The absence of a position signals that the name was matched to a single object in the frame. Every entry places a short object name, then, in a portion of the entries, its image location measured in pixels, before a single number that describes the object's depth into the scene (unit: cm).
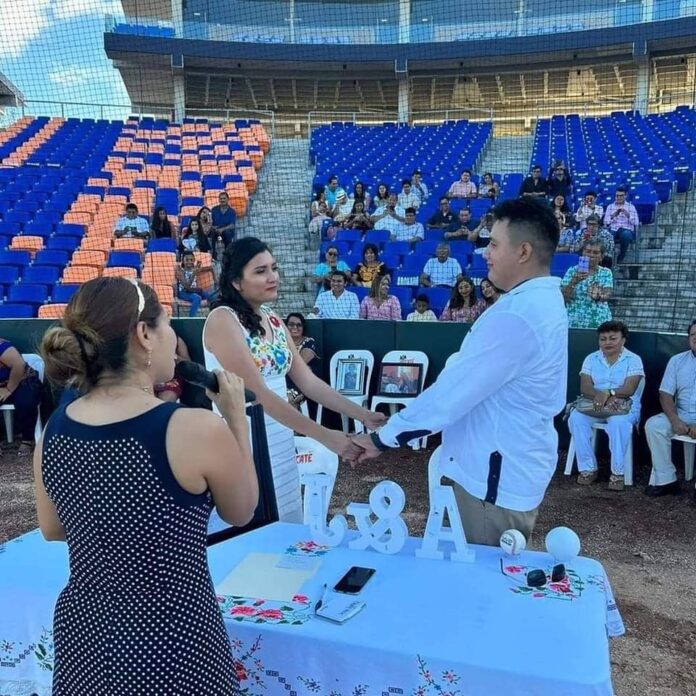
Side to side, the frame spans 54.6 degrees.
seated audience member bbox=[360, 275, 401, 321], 672
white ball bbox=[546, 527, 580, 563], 177
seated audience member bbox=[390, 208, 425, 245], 951
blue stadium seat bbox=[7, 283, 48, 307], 769
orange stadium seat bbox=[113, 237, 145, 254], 921
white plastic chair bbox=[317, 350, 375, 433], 622
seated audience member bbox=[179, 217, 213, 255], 898
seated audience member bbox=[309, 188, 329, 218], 1046
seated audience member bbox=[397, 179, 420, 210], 1082
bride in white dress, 215
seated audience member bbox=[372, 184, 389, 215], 1054
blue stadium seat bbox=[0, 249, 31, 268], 877
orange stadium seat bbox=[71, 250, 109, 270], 880
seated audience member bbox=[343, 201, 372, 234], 1003
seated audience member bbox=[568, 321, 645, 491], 489
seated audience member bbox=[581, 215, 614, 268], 798
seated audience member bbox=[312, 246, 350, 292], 804
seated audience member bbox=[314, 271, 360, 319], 676
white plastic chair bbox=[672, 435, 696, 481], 486
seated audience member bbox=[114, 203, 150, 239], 962
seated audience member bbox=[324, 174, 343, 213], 1102
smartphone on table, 163
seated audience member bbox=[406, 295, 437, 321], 655
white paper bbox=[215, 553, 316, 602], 164
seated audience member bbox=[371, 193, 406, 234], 977
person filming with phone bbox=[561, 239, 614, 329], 608
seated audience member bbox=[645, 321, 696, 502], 470
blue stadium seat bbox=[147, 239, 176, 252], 894
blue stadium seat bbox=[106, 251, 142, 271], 866
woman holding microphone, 117
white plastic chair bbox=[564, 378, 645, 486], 491
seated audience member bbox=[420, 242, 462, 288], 776
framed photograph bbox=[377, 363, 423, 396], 606
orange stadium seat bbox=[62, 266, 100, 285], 823
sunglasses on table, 165
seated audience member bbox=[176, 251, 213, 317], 739
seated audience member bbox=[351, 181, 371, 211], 1048
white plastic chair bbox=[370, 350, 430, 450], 602
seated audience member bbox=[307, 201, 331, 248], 1017
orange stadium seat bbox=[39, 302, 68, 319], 698
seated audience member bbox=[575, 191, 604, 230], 882
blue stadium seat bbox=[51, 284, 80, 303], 776
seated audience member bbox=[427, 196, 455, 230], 968
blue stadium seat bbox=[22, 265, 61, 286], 830
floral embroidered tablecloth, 136
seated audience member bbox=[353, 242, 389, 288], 778
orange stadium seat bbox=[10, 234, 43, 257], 941
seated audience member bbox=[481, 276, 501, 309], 619
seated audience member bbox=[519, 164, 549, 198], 1029
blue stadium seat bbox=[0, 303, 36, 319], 714
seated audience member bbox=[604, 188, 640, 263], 833
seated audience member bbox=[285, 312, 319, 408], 611
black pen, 154
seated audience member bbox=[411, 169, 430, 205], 1114
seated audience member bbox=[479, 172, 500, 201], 1083
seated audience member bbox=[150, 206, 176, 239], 944
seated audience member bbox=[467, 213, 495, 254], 880
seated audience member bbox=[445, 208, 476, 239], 912
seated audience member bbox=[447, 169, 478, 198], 1112
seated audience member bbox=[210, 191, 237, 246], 991
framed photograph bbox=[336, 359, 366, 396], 616
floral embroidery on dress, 222
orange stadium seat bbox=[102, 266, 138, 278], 808
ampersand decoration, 186
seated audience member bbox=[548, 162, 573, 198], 1032
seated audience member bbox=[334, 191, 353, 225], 1020
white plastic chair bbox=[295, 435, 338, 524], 278
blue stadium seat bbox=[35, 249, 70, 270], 881
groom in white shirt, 181
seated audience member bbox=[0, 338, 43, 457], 573
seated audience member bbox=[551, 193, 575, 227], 889
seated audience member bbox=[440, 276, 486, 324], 640
